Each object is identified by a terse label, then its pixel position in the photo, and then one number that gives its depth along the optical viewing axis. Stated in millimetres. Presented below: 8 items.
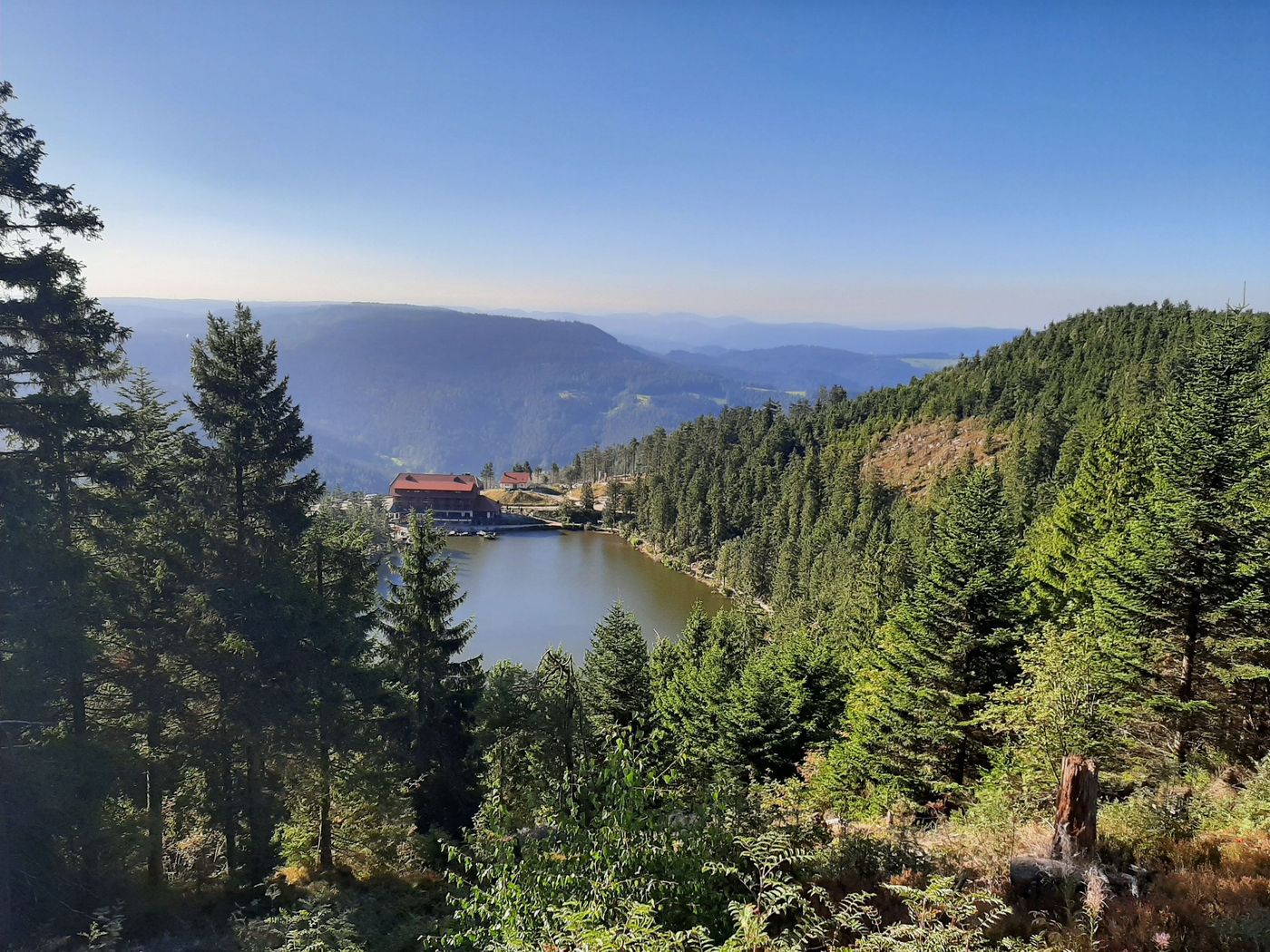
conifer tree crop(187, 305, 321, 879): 14070
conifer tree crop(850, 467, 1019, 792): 14945
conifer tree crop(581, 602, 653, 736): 27281
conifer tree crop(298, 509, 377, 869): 14938
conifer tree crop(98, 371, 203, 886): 12555
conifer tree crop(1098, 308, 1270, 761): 11703
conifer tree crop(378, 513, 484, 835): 17203
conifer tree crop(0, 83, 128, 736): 9906
